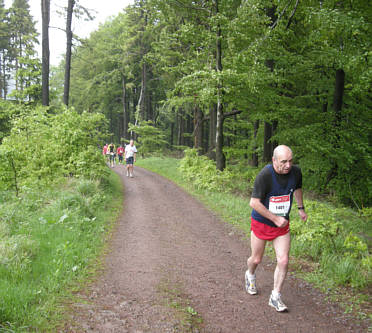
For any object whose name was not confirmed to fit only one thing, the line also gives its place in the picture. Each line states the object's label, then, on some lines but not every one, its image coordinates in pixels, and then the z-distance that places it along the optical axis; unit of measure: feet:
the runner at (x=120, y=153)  86.59
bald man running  11.80
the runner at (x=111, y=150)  74.12
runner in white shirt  53.20
